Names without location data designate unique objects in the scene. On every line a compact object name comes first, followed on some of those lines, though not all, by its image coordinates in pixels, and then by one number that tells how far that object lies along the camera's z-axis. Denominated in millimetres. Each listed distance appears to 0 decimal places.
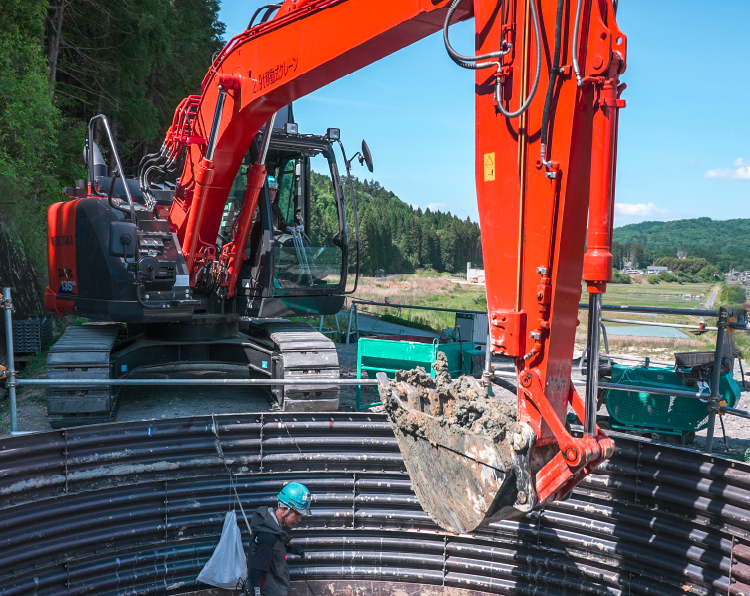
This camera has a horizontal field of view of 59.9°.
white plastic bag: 5083
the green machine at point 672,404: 7793
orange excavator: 3436
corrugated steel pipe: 4648
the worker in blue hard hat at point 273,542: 4495
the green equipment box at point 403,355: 9156
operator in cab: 8578
